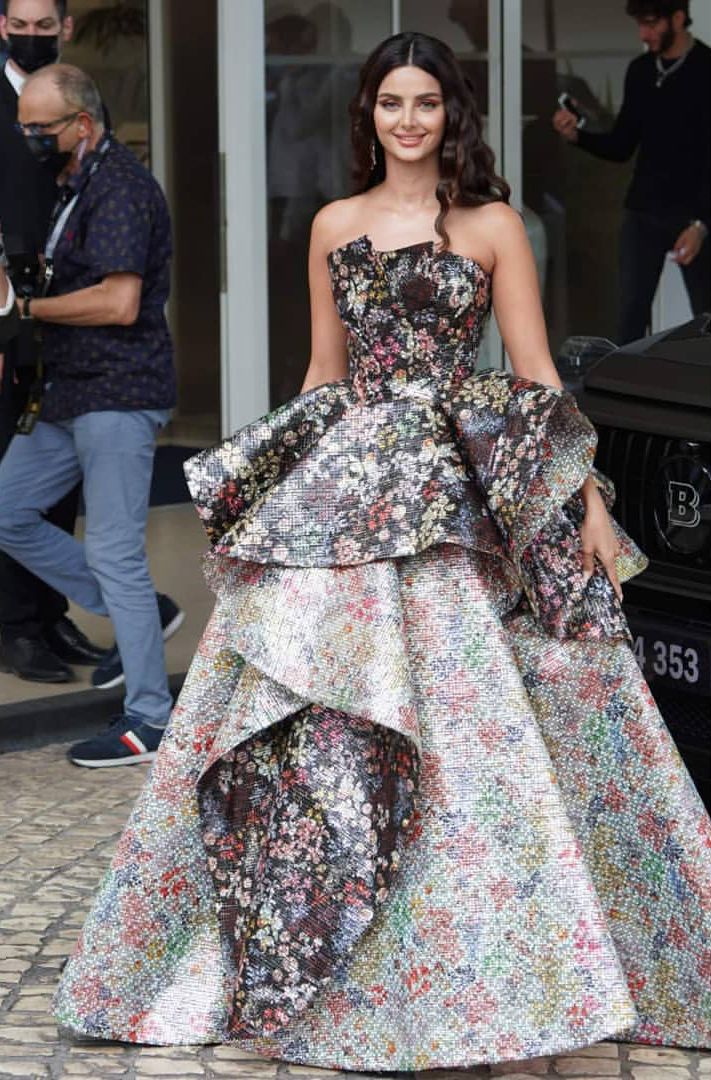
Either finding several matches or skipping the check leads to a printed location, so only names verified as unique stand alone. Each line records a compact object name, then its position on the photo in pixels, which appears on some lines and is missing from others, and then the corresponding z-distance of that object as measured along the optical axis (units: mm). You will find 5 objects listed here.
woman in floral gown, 3508
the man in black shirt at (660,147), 8961
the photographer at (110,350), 5582
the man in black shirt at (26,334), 5941
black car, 4270
